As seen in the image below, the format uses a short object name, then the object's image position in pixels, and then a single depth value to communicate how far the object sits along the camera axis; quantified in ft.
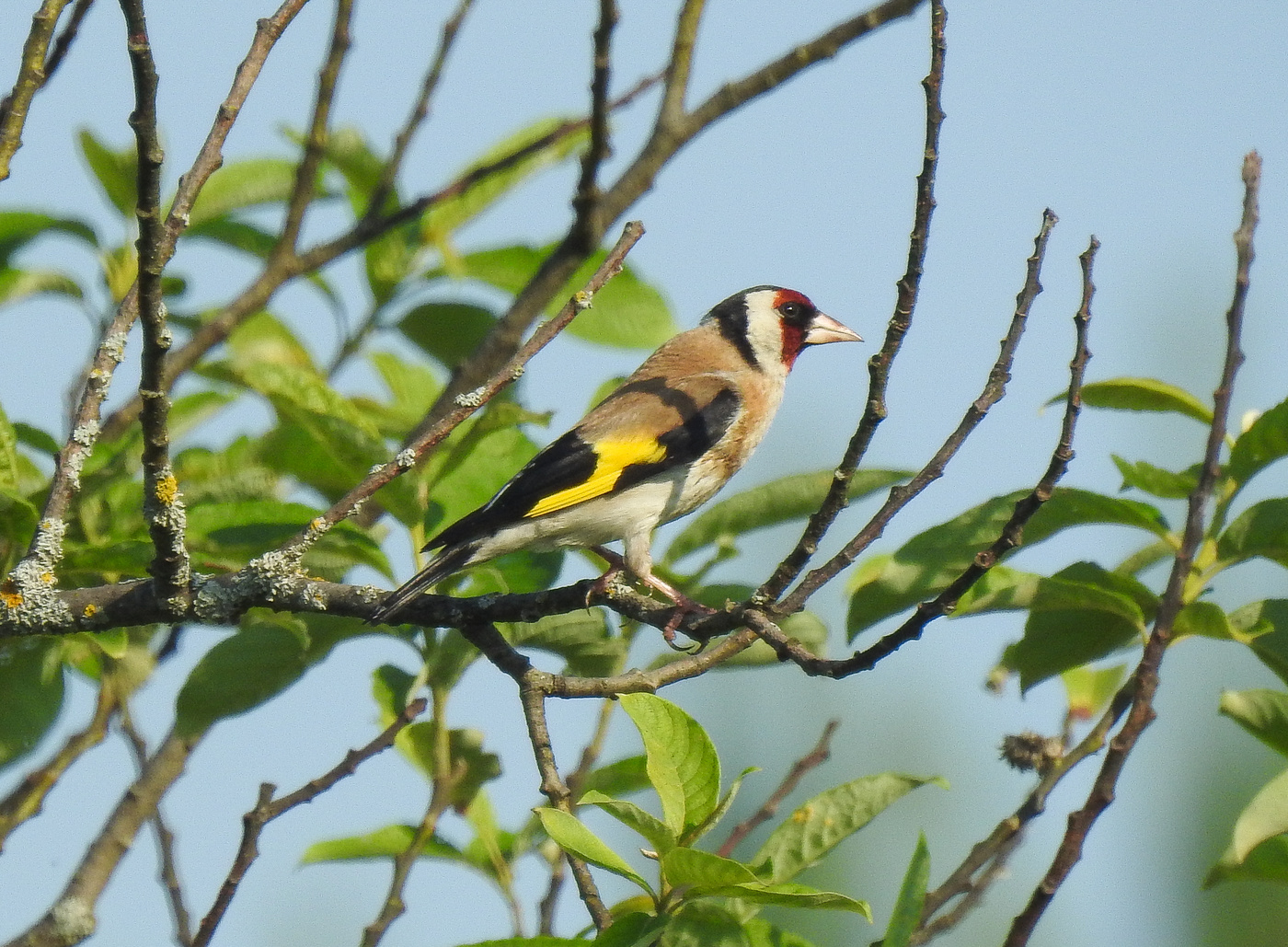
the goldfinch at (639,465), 27.02
